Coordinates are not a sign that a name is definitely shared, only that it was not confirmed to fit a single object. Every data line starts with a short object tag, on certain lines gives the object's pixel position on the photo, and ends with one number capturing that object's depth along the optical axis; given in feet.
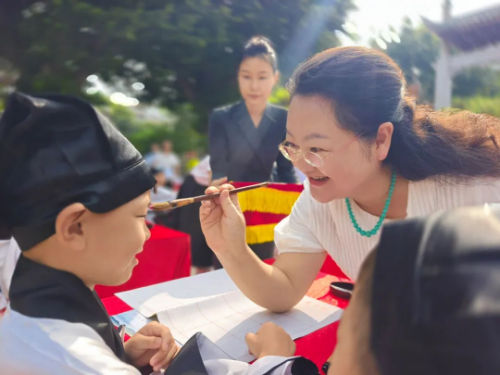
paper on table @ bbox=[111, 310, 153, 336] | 3.07
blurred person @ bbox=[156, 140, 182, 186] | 25.88
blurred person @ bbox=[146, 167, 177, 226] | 9.25
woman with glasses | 3.09
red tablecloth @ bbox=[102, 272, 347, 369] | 2.78
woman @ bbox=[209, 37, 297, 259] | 6.78
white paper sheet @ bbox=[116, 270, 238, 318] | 3.50
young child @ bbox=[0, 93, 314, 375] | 1.77
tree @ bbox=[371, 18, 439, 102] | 30.98
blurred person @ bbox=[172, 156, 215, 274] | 8.30
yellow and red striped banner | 6.07
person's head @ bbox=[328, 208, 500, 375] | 1.01
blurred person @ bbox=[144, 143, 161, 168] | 27.96
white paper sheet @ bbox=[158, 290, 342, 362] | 2.97
